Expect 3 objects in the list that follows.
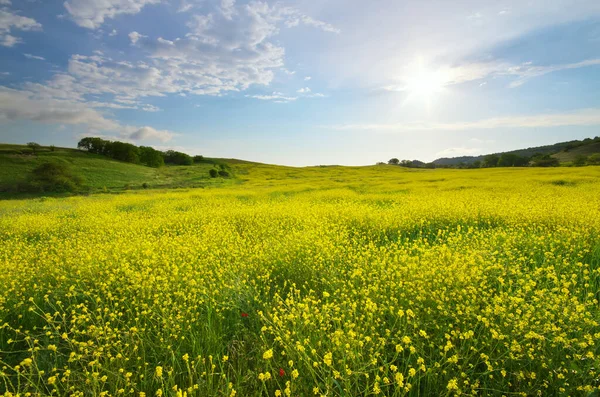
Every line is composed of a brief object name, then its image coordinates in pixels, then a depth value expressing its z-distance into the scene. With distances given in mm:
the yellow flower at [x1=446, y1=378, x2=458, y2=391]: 2285
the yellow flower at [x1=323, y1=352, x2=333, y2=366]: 2312
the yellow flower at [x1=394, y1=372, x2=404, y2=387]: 2150
